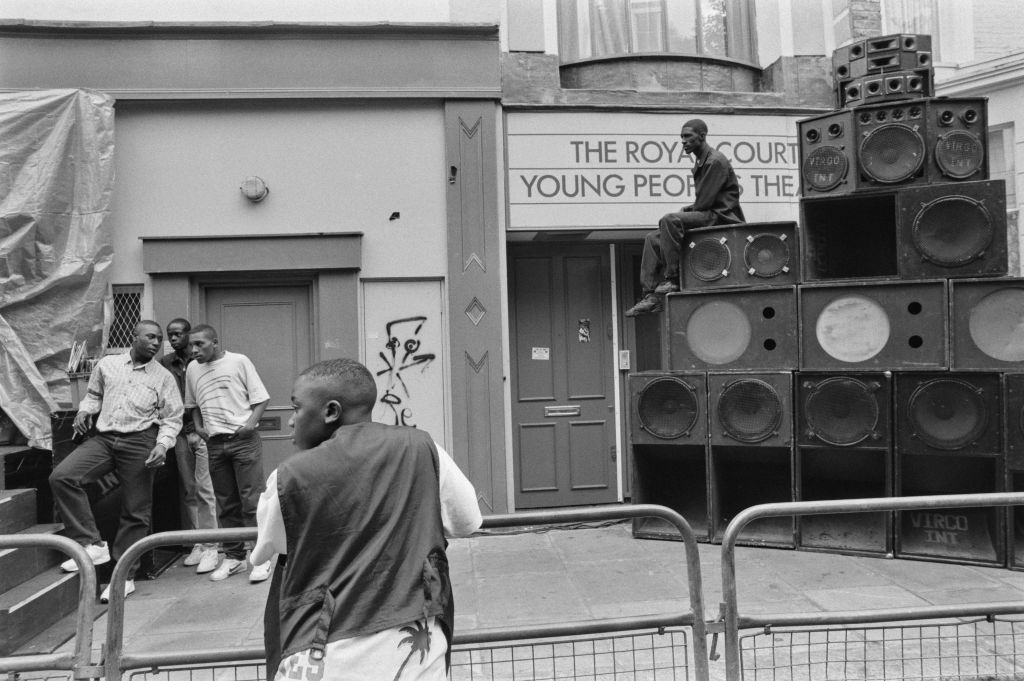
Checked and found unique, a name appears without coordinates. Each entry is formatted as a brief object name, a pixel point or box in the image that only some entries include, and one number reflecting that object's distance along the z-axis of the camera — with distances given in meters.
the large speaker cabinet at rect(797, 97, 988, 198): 5.74
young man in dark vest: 1.87
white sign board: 7.39
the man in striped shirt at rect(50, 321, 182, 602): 5.29
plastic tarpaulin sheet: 5.92
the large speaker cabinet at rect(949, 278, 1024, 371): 5.38
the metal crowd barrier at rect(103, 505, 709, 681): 2.92
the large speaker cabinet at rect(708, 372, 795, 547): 6.01
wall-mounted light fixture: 6.97
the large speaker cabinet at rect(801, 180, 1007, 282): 5.50
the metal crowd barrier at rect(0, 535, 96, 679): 2.87
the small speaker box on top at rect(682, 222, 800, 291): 6.11
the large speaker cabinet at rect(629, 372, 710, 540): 6.31
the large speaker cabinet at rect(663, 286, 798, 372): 6.09
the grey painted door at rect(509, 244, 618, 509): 7.81
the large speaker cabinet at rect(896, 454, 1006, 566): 5.55
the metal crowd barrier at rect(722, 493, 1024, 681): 3.16
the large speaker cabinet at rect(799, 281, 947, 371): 5.61
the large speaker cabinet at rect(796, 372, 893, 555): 5.73
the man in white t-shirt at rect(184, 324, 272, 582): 5.73
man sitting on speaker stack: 6.36
